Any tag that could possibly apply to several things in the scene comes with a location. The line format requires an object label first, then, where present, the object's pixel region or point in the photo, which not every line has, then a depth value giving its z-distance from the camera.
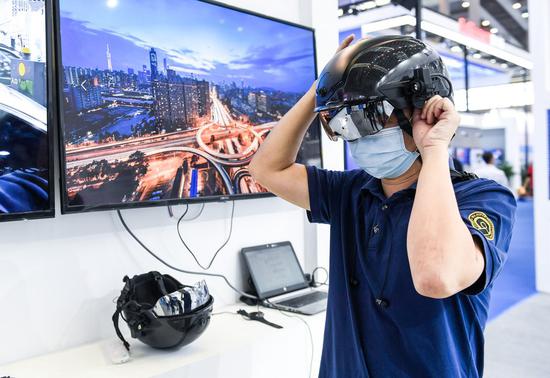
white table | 1.54
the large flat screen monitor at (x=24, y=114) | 1.50
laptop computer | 2.24
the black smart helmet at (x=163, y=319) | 1.57
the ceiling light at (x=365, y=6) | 5.11
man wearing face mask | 0.92
